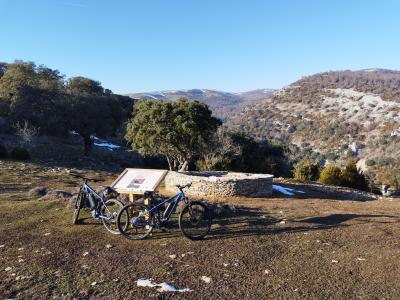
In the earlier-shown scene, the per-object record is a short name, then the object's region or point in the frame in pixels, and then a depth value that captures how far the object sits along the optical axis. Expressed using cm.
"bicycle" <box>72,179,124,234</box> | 818
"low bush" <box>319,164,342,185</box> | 3741
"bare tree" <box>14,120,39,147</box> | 3203
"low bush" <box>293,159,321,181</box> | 4003
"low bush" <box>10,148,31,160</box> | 3019
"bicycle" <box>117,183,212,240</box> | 775
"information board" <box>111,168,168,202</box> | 850
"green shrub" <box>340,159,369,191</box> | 3916
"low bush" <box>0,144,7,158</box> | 2980
